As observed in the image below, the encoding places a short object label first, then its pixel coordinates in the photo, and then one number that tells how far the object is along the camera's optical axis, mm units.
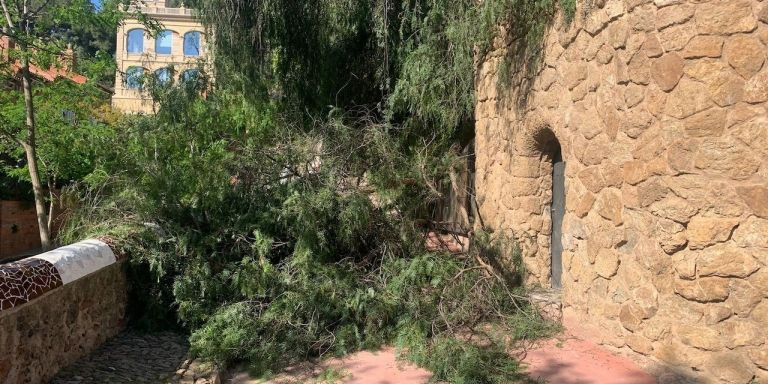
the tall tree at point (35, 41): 8359
